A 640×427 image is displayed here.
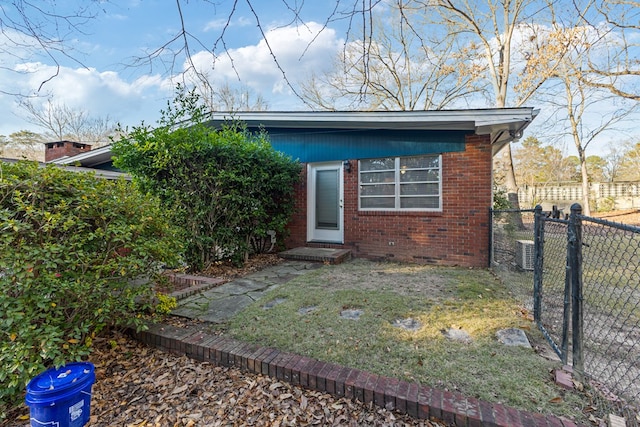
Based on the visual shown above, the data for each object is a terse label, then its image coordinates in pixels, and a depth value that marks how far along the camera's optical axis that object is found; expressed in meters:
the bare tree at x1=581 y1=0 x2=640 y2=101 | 9.34
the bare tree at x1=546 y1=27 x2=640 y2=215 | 12.91
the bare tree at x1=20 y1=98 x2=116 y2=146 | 18.24
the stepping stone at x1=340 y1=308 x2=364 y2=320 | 3.09
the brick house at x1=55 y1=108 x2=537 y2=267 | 5.50
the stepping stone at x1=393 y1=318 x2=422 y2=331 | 2.84
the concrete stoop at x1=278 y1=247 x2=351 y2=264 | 5.86
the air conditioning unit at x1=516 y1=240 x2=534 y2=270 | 5.12
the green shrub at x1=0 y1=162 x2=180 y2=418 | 1.98
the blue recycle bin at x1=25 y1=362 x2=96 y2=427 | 1.70
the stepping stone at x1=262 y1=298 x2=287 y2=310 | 3.41
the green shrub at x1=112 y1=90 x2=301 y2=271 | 4.78
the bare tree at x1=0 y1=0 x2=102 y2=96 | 2.27
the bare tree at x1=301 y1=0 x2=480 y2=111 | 13.54
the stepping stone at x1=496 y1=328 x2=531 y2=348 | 2.53
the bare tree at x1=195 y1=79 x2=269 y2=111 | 16.62
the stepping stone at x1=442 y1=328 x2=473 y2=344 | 2.59
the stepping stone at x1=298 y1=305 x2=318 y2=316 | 3.24
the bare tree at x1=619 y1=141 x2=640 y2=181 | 22.12
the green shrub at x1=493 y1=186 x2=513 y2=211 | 9.07
